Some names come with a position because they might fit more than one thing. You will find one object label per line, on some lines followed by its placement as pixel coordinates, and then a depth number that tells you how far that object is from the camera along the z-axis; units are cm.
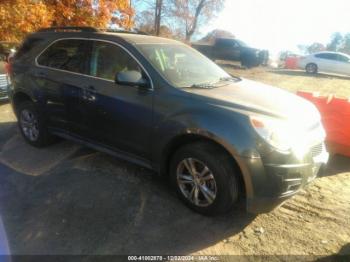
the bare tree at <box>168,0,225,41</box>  3422
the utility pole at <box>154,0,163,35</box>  2769
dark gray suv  316
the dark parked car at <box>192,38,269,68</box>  2092
